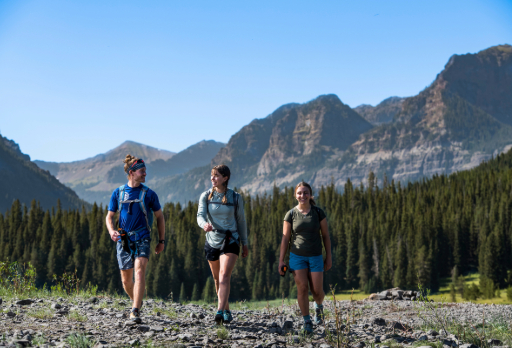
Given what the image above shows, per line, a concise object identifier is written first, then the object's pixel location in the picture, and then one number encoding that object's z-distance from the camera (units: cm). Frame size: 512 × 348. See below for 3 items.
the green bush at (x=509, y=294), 4477
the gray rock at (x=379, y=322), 1011
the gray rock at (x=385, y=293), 1805
